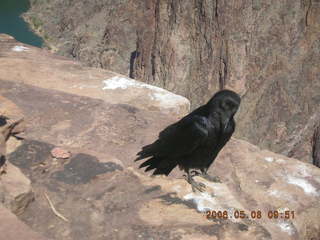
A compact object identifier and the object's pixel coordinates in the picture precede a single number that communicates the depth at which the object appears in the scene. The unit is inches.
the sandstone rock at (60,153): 167.3
